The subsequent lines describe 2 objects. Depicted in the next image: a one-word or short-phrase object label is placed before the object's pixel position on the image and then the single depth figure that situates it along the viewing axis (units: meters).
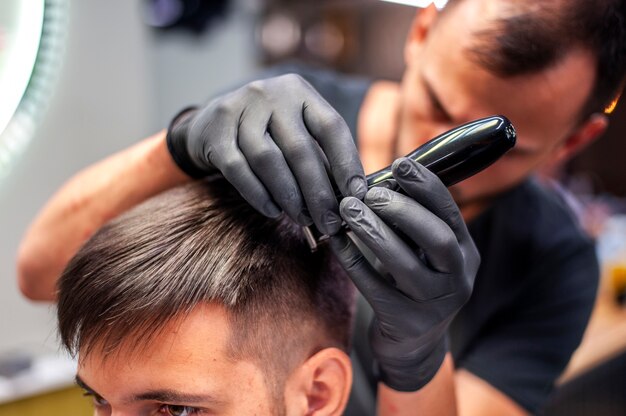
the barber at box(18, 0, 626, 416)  0.80
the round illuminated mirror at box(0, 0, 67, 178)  0.85
